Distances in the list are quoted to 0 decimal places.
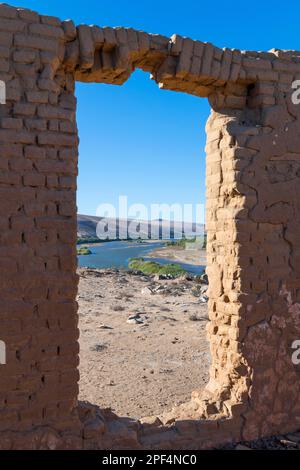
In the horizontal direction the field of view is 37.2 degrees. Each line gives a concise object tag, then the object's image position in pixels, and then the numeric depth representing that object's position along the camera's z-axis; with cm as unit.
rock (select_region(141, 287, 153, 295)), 1265
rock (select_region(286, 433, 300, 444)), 407
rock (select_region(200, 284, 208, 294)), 1277
